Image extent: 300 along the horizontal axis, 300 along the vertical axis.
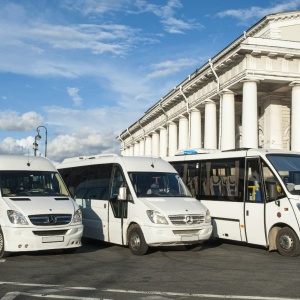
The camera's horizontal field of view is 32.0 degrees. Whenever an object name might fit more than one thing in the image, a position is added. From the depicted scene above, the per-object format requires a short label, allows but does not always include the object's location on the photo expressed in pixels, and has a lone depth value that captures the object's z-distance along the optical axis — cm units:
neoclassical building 2906
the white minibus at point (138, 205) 1146
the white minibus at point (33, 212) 1050
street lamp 4250
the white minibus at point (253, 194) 1187
